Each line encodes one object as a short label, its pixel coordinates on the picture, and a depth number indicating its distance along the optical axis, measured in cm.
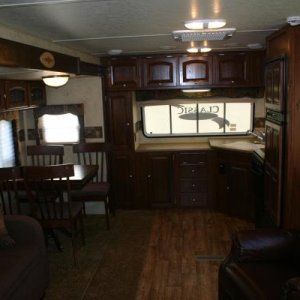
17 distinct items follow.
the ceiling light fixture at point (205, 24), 246
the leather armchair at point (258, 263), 232
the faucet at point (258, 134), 512
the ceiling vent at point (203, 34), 271
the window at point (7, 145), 452
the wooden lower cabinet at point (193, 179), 510
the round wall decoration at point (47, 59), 267
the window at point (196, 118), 550
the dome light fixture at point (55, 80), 345
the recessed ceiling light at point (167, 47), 412
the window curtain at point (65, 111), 502
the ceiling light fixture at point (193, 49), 413
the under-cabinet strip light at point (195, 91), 524
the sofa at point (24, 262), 247
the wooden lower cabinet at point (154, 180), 513
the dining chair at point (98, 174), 449
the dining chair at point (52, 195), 333
